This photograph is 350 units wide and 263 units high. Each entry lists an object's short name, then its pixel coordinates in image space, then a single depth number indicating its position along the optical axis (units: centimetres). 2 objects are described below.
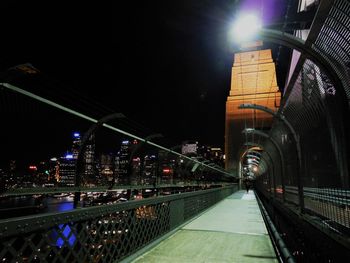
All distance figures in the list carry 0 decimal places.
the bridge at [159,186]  288
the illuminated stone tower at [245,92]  6066
